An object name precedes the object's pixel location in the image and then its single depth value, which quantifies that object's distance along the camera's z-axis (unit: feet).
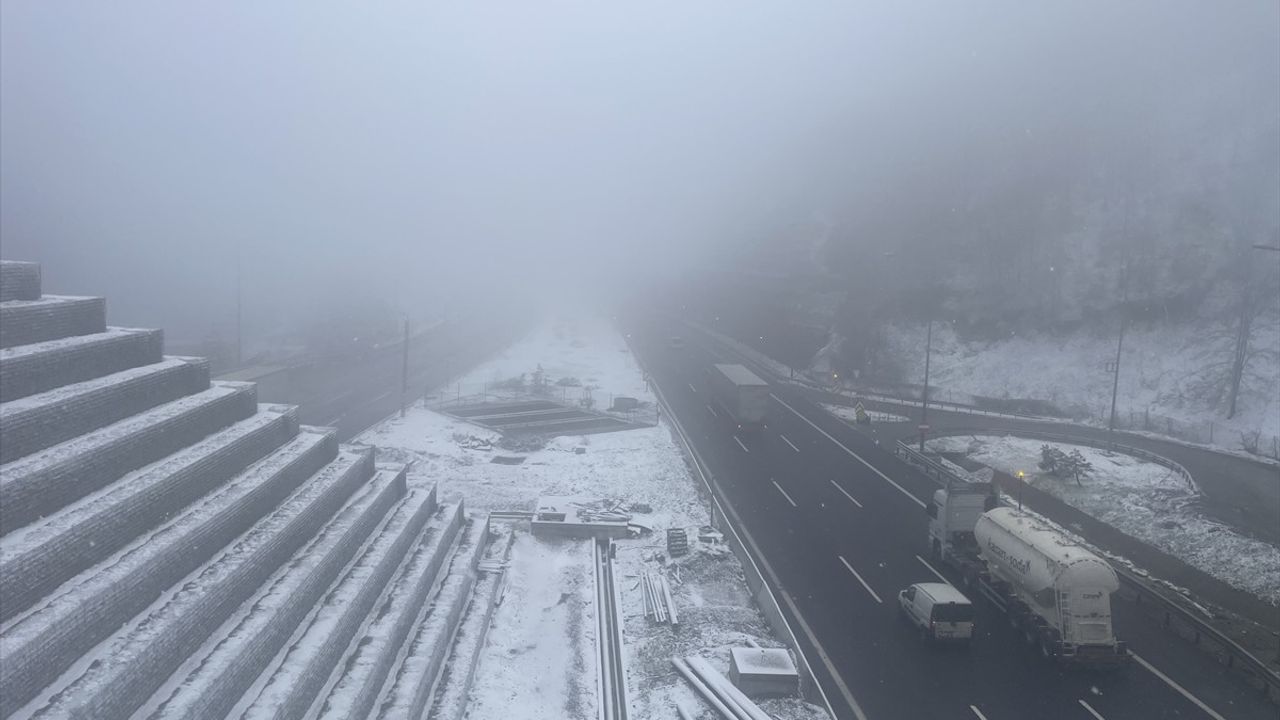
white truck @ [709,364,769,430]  152.35
